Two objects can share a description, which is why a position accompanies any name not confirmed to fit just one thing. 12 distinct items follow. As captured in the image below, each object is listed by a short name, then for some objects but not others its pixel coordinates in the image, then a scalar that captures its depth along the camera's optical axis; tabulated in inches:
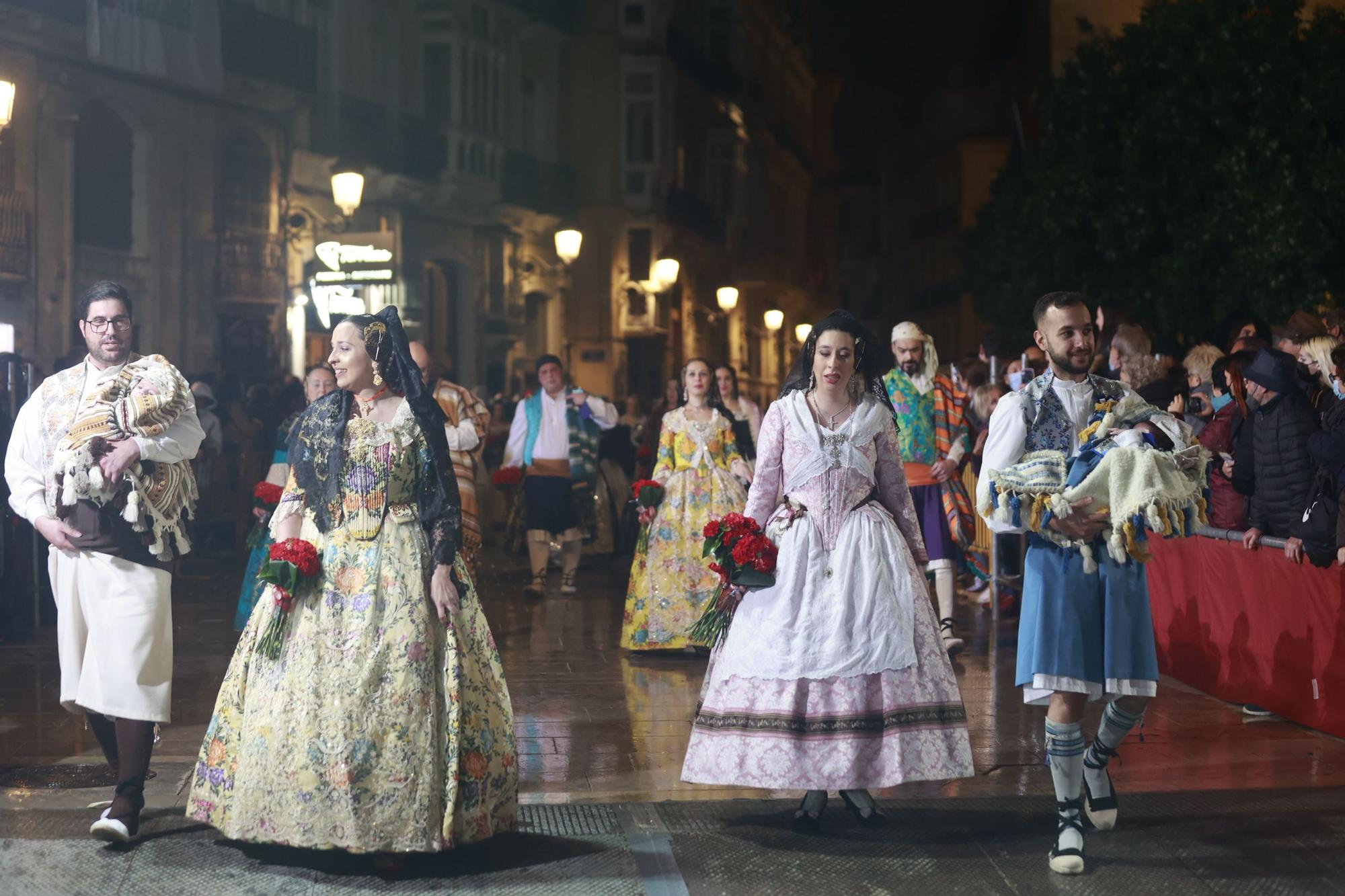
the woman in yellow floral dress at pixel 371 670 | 213.0
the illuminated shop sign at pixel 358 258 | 632.4
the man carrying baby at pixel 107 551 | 236.5
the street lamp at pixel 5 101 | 440.5
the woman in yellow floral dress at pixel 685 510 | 413.4
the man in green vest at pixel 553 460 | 535.8
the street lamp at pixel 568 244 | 933.2
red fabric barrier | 298.0
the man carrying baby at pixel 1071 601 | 223.8
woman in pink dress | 230.2
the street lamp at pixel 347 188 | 674.2
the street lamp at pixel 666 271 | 1121.4
